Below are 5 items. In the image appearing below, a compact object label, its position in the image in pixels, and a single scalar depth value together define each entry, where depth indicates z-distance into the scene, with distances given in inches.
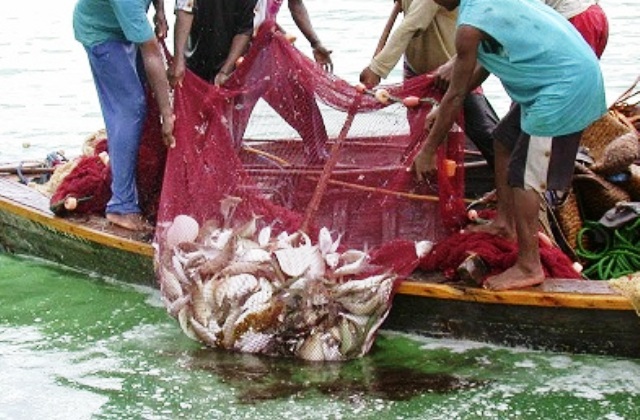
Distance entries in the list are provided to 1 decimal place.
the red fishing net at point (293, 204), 263.1
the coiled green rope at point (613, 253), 278.1
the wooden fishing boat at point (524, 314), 251.9
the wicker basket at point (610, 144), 292.0
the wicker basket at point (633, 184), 295.1
